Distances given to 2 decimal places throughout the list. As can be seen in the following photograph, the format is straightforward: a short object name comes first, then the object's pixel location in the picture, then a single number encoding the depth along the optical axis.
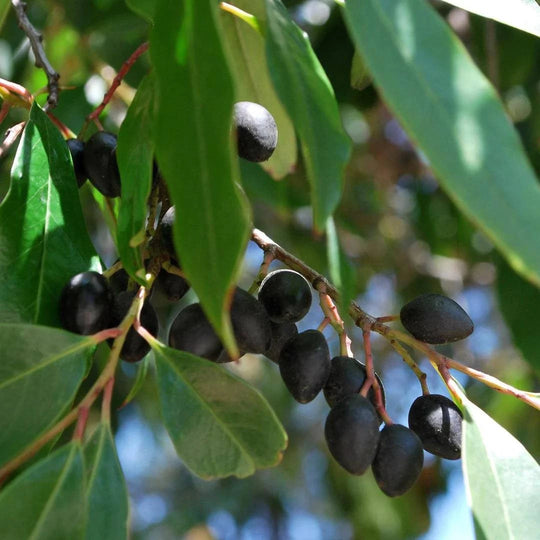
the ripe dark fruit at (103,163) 0.23
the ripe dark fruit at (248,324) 0.21
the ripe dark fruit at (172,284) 0.22
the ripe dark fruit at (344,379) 0.22
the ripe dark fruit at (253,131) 0.22
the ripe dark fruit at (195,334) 0.21
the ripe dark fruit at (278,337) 0.22
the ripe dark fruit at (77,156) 0.24
